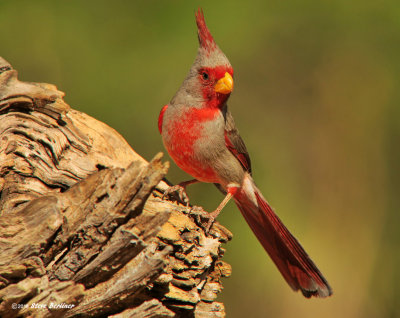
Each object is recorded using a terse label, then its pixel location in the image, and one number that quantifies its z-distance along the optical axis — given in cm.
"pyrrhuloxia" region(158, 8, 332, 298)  696
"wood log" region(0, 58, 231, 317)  444
